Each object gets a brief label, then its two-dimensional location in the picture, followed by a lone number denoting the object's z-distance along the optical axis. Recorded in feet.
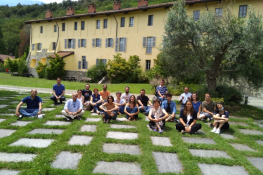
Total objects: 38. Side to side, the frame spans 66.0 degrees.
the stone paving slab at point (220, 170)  13.00
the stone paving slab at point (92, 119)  24.30
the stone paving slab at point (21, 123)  21.48
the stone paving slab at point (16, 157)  13.41
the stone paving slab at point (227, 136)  20.63
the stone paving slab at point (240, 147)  17.69
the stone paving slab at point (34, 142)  16.00
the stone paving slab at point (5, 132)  18.24
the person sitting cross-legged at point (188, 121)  20.70
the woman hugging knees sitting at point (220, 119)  21.78
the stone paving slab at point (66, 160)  12.94
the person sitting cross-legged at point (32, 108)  23.98
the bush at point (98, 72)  89.92
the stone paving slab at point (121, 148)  15.49
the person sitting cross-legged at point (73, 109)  23.58
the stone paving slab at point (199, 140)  18.64
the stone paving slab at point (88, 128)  20.45
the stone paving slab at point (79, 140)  16.85
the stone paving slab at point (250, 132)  23.00
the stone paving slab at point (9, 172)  11.84
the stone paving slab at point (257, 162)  14.21
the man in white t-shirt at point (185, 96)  30.77
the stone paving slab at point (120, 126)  21.88
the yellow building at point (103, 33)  79.66
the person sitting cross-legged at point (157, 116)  21.09
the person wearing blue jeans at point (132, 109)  25.16
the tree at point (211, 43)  31.09
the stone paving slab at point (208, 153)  15.61
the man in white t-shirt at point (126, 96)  29.68
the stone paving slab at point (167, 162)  13.10
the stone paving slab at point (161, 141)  17.56
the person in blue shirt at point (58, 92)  33.04
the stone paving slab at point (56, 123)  22.05
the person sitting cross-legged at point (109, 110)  23.56
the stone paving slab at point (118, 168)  12.52
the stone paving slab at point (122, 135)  18.74
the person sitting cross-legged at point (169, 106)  25.78
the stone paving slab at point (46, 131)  19.10
